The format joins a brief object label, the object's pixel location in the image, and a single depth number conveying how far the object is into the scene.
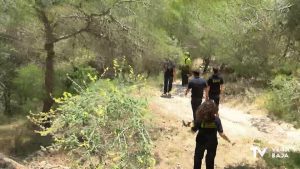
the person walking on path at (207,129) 6.86
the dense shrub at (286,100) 10.84
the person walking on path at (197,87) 9.83
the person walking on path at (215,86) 10.30
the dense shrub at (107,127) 6.05
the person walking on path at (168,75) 16.03
